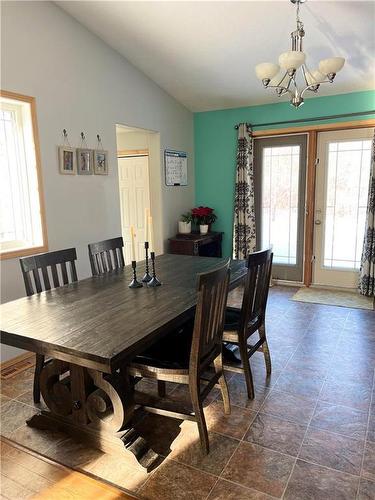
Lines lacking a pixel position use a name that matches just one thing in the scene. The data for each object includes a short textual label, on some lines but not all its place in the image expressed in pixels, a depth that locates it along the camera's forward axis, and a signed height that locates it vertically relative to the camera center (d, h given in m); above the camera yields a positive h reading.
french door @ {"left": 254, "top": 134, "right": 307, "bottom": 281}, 4.79 -0.13
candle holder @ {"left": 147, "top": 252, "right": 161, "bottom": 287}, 2.43 -0.60
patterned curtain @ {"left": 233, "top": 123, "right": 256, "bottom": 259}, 4.85 -0.14
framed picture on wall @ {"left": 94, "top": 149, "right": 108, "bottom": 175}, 3.64 +0.31
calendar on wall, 4.77 +0.31
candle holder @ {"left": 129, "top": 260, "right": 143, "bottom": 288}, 2.41 -0.60
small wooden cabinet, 4.67 -0.70
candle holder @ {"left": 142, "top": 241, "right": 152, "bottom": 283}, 2.51 -0.59
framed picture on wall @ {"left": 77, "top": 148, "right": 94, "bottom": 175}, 3.45 +0.30
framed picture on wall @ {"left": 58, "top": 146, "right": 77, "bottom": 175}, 3.27 +0.29
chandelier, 2.39 +0.81
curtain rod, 4.21 +0.84
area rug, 4.23 -1.31
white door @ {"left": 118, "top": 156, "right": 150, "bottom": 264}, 4.89 -0.04
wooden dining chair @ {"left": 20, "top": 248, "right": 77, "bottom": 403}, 2.36 -0.52
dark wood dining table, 1.62 -0.65
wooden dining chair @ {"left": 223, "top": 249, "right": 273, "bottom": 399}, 2.32 -0.81
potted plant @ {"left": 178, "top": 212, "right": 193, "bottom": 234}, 5.07 -0.46
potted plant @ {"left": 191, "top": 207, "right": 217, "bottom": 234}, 5.10 -0.37
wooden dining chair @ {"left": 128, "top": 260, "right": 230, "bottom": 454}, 1.83 -0.90
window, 2.94 +0.10
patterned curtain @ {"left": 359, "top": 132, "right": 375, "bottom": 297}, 4.21 -0.74
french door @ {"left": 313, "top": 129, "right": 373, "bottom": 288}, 4.42 -0.20
